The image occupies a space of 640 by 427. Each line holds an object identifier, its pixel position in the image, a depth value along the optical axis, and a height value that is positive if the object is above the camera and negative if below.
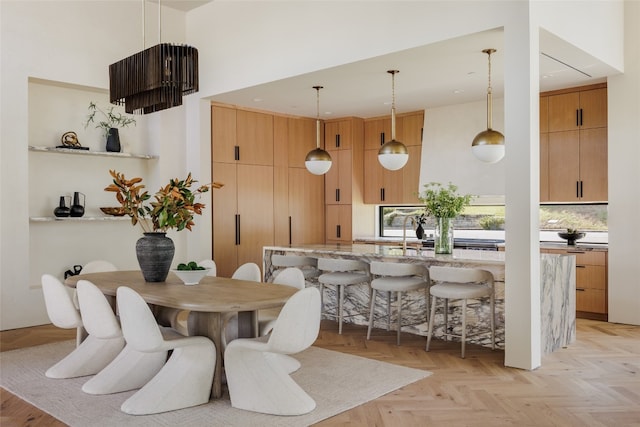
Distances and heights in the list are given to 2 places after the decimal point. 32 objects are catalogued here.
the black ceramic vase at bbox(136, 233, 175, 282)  4.36 -0.34
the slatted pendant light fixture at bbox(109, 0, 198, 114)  4.07 +0.96
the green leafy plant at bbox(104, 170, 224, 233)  4.25 +0.04
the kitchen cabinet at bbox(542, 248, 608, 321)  6.27 -0.82
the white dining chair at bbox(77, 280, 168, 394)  3.79 -1.03
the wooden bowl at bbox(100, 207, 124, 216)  6.89 -0.01
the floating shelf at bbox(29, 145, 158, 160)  6.33 +0.66
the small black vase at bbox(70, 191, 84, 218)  6.58 +0.04
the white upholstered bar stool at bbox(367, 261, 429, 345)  5.15 -0.64
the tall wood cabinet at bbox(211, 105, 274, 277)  7.57 +0.32
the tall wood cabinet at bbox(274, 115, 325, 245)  8.39 +0.33
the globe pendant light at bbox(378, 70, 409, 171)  5.95 +0.56
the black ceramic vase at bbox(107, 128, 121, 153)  6.96 +0.83
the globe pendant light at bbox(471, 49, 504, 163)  5.29 +0.58
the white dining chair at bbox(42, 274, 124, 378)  4.21 -1.03
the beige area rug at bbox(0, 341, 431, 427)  3.41 -1.22
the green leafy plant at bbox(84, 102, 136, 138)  7.00 +1.12
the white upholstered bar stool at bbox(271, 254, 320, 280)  6.21 -0.57
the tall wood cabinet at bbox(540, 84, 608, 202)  6.52 +0.73
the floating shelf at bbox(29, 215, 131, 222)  6.27 -0.09
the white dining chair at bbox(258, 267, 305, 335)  4.32 -0.56
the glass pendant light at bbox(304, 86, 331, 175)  6.68 +0.55
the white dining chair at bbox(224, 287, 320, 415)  3.30 -0.95
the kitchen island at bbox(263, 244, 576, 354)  4.84 -0.84
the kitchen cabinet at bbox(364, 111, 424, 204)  8.30 +0.64
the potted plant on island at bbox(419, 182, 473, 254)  5.51 -0.04
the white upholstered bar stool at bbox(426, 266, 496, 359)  4.75 -0.65
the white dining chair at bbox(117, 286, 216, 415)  3.41 -0.97
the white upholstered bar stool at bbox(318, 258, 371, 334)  5.66 -0.65
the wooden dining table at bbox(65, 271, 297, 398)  3.46 -0.55
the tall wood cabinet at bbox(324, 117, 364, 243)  8.73 +0.50
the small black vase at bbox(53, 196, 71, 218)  6.47 +0.00
